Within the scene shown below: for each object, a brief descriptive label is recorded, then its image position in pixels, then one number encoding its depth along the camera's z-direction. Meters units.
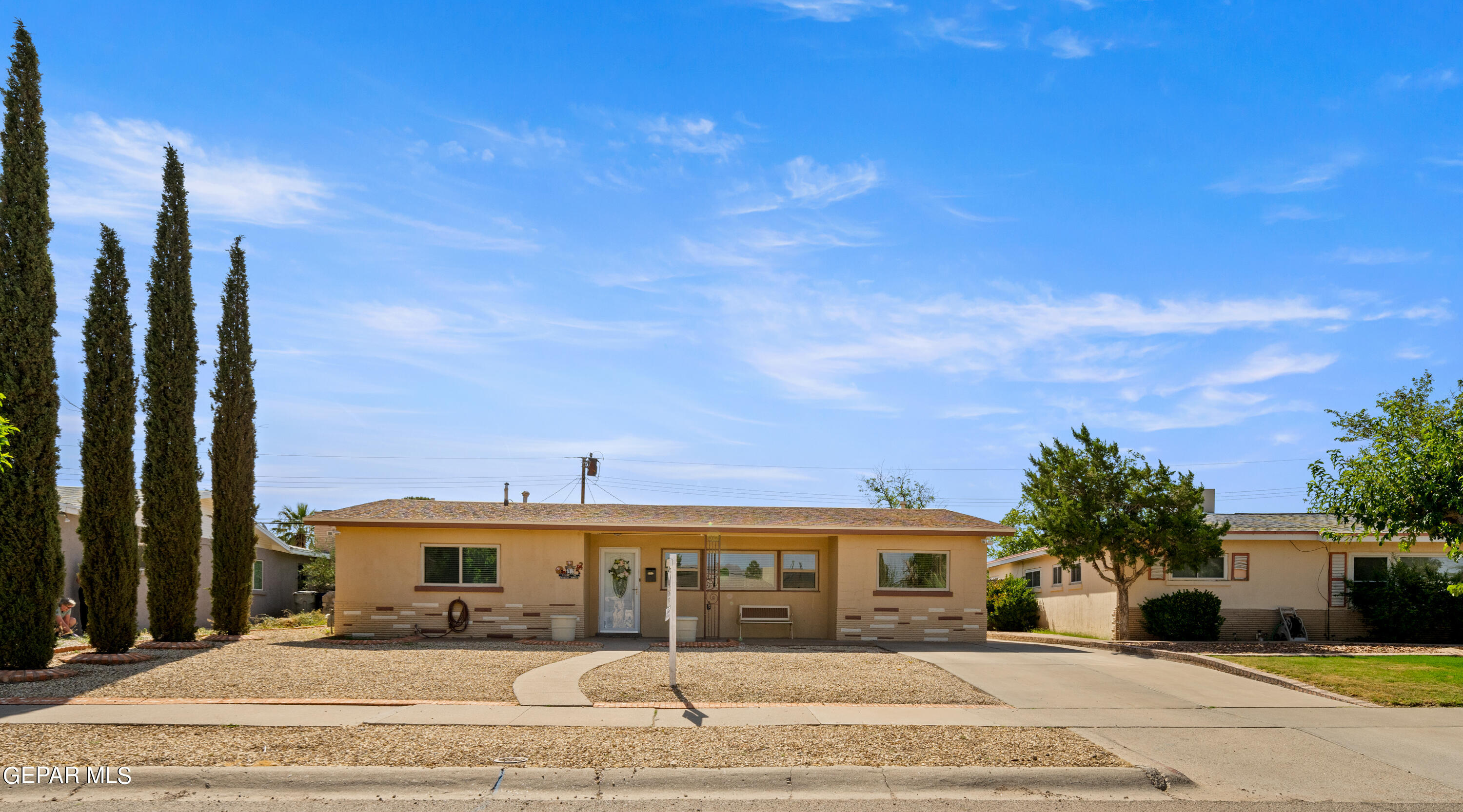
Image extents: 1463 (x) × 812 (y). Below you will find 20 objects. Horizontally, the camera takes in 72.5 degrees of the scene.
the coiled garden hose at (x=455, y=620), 21.17
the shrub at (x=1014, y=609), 30.67
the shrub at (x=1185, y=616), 23.42
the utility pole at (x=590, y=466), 47.50
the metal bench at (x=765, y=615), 22.25
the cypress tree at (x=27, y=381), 13.91
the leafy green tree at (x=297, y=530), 51.53
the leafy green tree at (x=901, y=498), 55.69
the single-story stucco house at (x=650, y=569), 21.36
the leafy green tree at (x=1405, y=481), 14.01
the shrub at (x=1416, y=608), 23.38
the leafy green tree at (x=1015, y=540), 24.47
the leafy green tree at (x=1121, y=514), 22.25
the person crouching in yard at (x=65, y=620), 20.28
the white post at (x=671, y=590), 13.17
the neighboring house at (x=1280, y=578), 24.36
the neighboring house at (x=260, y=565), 22.39
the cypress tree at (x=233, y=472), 20.25
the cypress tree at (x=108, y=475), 15.94
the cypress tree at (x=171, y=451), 17.72
